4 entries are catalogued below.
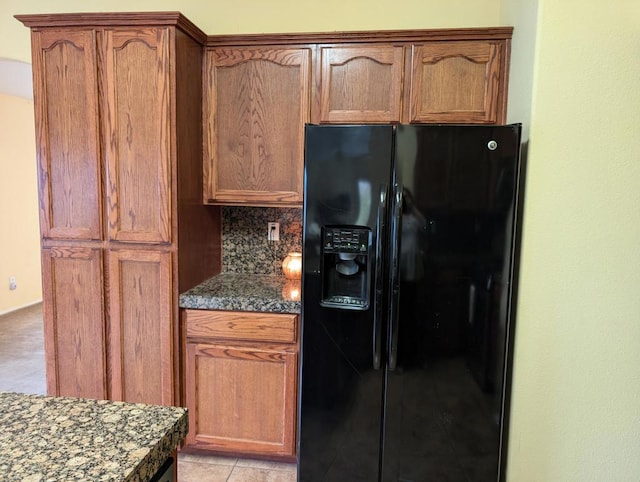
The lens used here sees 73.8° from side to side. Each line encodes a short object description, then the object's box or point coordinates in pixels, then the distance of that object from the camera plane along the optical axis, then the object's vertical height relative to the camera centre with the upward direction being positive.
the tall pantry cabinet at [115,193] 2.01 +0.00
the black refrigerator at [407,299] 1.69 -0.41
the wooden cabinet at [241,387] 2.10 -0.95
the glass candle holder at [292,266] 2.46 -0.40
